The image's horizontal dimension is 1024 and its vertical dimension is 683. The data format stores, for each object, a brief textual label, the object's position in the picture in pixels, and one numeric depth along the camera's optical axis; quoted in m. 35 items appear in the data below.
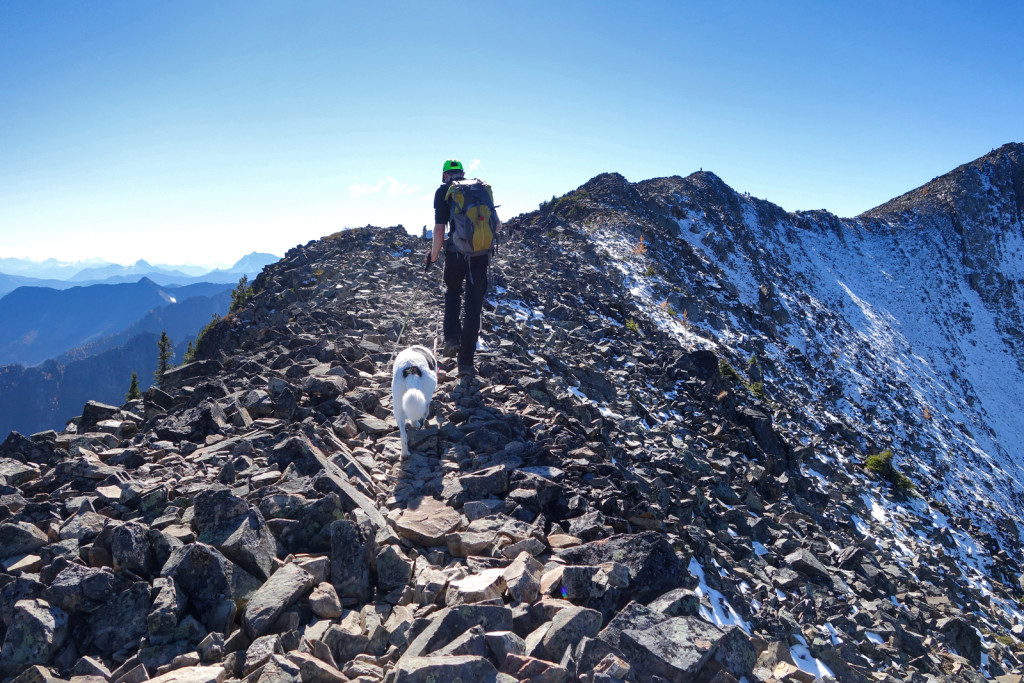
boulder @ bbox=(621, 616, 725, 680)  3.11
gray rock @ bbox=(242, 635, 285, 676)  3.15
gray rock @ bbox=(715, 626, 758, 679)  3.35
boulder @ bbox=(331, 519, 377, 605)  3.91
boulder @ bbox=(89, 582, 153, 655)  3.37
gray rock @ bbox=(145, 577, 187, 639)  3.36
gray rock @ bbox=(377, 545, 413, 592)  4.05
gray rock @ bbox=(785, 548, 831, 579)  7.55
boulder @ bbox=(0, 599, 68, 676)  3.20
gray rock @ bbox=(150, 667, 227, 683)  2.99
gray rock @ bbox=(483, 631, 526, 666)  3.20
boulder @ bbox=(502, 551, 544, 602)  3.79
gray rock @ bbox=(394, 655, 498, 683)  2.87
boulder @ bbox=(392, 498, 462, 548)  4.64
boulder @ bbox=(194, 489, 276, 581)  3.85
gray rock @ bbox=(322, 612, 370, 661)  3.34
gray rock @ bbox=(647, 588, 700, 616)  3.61
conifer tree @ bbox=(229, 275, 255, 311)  17.87
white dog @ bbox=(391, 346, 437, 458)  6.47
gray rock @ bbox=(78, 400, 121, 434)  7.28
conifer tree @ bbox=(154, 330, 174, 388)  25.48
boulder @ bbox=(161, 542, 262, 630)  3.54
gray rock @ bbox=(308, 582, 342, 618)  3.67
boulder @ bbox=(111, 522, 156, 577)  3.72
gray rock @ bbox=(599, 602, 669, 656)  3.32
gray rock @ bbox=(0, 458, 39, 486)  5.21
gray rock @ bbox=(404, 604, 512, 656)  3.23
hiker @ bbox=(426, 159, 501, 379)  8.45
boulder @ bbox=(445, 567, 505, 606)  3.65
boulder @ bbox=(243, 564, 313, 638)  3.43
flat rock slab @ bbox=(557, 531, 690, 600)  3.96
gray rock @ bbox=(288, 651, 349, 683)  3.06
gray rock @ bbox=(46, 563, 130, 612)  3.48
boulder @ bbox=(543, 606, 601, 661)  3.26
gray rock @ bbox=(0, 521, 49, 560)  3.96
